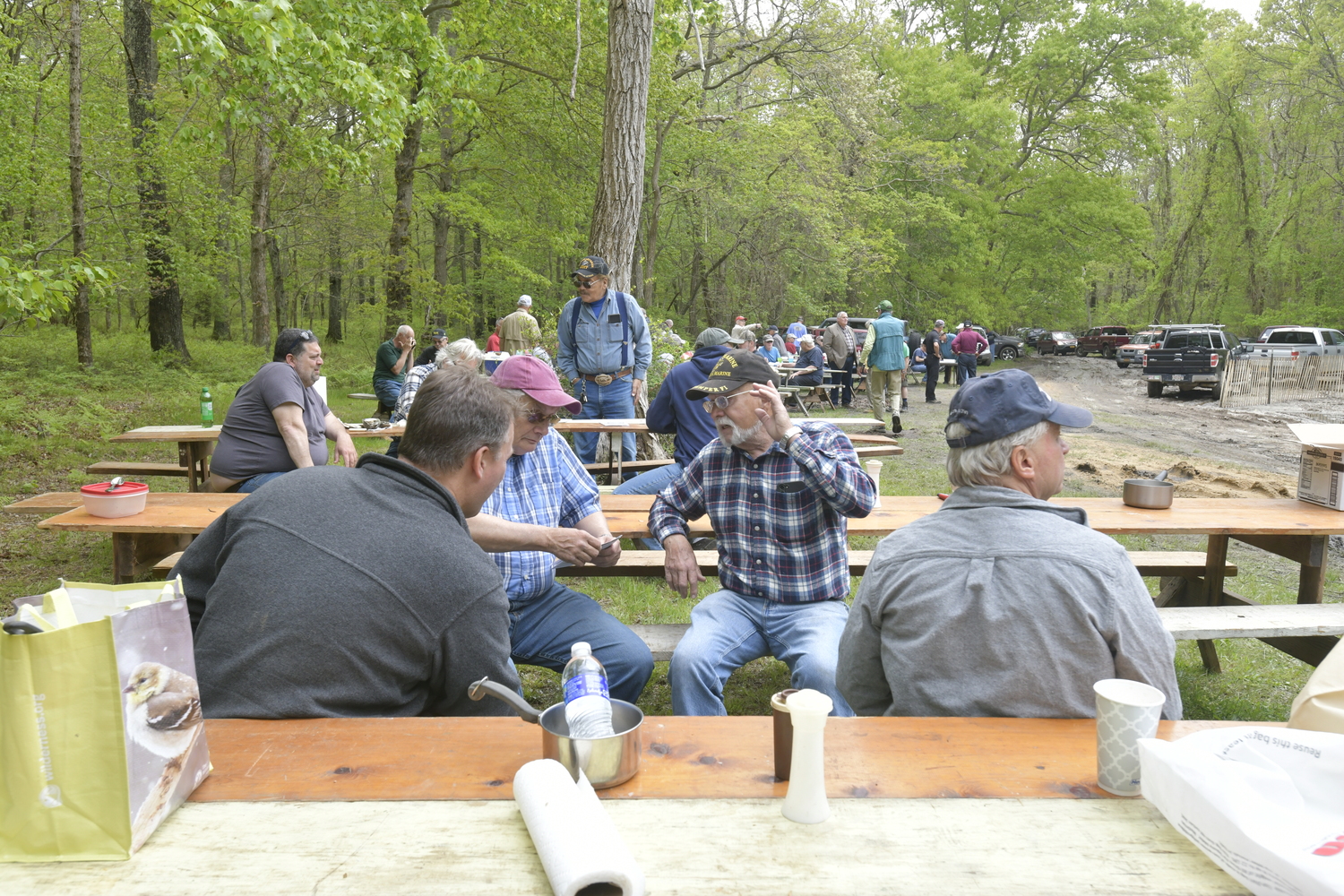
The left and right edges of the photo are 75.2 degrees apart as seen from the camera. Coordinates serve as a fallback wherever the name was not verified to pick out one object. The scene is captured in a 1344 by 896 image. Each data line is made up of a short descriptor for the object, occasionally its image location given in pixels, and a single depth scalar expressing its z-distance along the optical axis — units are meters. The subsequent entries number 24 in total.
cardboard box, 4.04
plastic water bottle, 1.56
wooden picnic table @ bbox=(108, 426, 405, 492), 6.78
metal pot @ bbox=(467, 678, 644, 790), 1.50
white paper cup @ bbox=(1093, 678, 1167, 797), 1.48
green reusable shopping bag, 1.19
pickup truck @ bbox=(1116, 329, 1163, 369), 29.86
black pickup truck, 18.86
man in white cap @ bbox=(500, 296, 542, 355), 10.38
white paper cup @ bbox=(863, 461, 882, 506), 3.84
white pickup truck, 20.39
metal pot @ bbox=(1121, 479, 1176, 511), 4.14
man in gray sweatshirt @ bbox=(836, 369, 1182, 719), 1.80
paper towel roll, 1.18
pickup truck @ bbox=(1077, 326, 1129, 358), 34.44
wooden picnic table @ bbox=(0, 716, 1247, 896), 1.25
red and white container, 3.83
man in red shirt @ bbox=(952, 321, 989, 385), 16.92
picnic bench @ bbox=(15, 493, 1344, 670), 3.74
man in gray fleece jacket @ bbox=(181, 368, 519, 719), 1.72
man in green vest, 13.12
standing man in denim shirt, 7.25
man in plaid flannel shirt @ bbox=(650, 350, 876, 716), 2.95
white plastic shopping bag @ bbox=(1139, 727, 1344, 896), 1.12
